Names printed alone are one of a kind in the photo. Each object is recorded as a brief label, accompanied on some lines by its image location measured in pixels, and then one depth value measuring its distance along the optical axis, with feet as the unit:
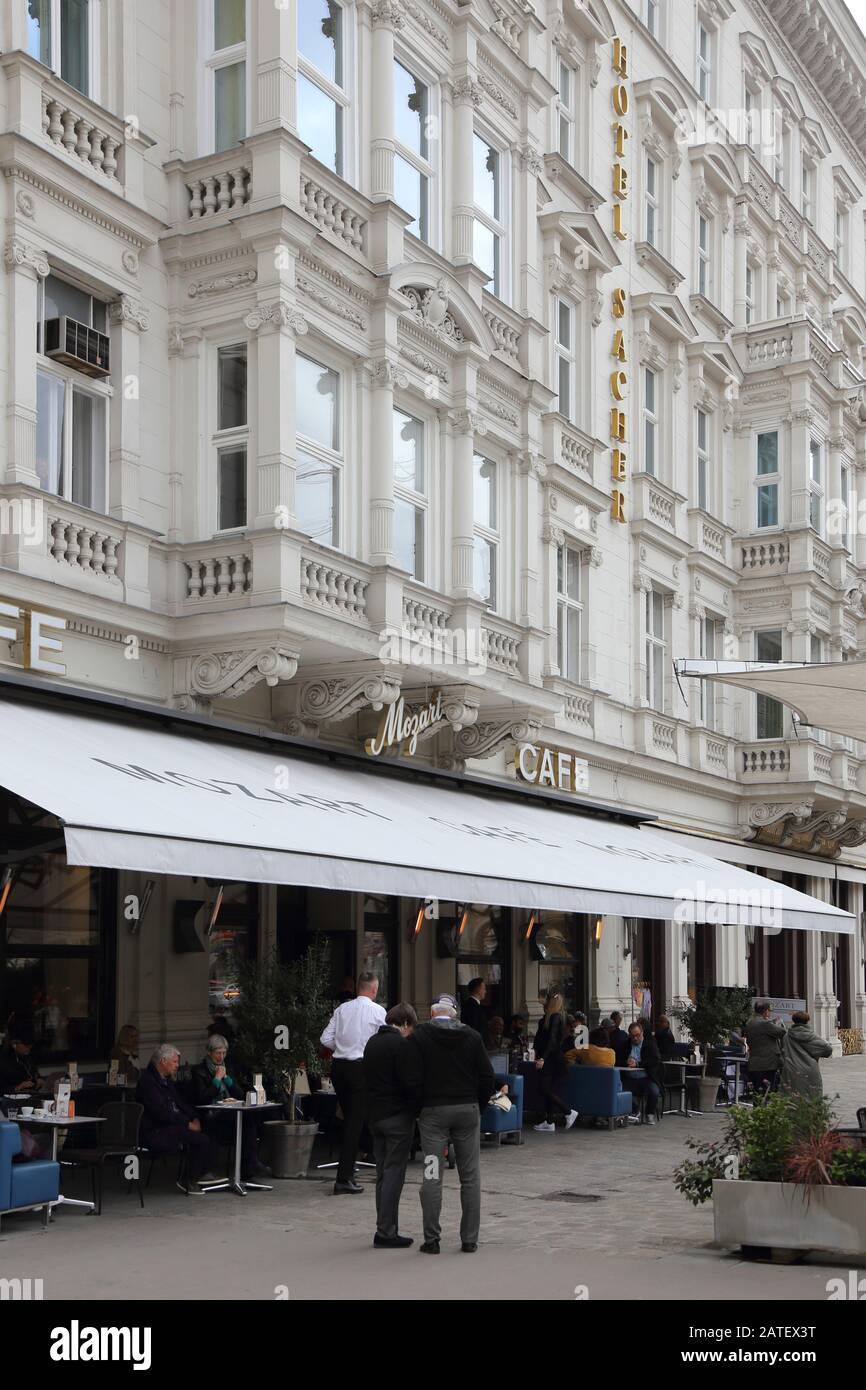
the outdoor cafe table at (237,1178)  41.34
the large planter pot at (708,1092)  68.98
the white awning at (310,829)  35.06
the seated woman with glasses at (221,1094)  42.32
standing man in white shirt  43.06
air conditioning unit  45.85
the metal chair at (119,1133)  38.81
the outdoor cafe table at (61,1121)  36.99
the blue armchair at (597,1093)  60.70
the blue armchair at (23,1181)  34.58
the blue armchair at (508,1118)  53.88
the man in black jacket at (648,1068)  64.54
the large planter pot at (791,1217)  31.60
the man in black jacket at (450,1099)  33.50
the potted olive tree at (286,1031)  44.06
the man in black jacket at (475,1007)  61.05
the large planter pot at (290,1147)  44.42
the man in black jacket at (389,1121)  34.27
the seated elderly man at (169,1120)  40.22
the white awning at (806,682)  41.75
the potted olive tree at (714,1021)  73.36
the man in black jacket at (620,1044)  64.80
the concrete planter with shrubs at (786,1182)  31.76
